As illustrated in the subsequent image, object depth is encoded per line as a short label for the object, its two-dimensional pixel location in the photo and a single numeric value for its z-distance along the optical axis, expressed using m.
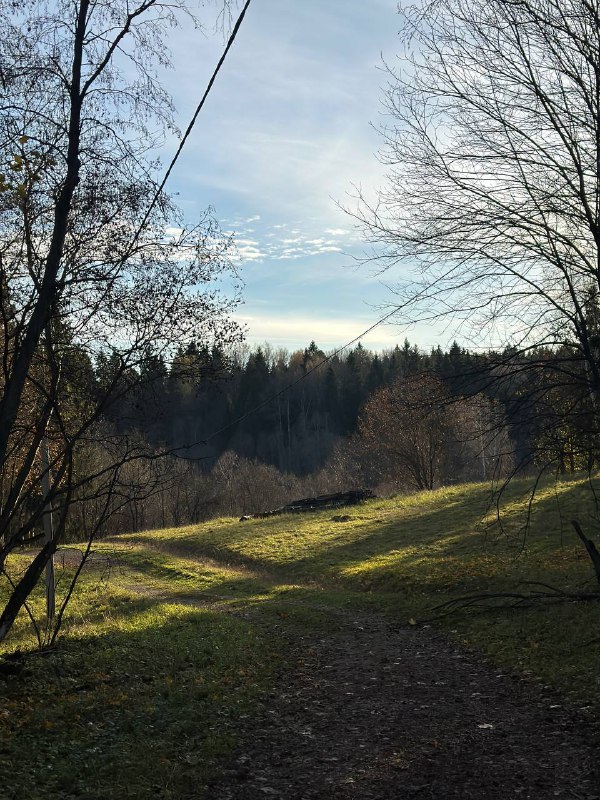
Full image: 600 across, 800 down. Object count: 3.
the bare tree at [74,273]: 7.20
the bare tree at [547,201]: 7.82
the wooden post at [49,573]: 10.90
